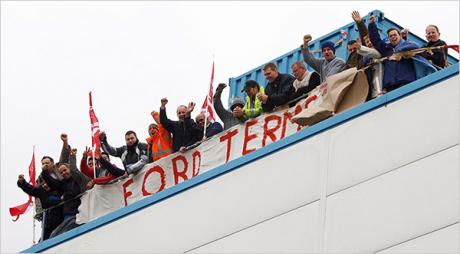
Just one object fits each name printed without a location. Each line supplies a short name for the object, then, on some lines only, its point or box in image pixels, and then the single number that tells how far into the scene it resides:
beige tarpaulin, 17.89
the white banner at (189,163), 19.31
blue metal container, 24.47
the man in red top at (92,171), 21.70
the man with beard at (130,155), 21.56
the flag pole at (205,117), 20.48
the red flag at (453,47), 17.53
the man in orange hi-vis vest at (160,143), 21.05
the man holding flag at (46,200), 22.02
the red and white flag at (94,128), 23.22
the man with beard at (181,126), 20.62
